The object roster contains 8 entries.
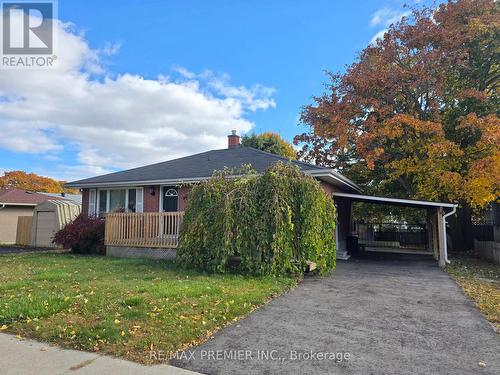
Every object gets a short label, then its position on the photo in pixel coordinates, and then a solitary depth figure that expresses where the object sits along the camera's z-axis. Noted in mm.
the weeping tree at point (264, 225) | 8836
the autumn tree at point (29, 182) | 47594
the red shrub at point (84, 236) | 14188
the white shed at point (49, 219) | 18172
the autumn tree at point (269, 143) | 33594
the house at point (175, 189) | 12591
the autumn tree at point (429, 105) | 14305
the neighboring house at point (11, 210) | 22109
